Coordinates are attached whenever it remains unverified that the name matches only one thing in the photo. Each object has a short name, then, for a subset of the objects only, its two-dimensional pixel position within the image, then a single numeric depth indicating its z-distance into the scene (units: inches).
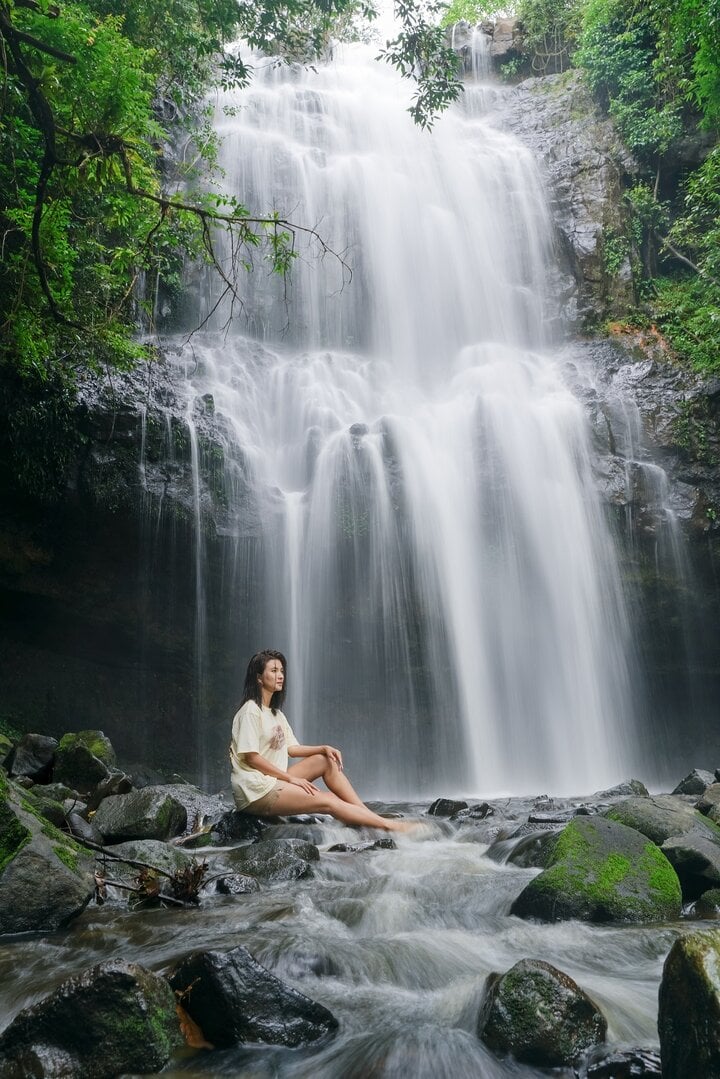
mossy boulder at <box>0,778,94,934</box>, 163.0
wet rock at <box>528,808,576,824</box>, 273.4
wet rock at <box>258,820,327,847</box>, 253.8
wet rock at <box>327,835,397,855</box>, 243.9
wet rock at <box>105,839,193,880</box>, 205.0
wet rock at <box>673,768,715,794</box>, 361.4
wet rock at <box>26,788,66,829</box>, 231.8
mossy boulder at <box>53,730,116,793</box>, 331.3
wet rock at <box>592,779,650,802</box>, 365.1
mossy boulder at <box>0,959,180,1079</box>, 104.9
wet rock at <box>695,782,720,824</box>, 264.5
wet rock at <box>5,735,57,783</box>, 327.9
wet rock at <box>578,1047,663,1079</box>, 107.7
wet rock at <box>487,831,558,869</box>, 216.2
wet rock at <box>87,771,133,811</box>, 301.3
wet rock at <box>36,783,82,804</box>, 279.0
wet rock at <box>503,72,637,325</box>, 730.2
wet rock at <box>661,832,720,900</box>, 195.6
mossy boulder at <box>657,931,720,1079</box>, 94.1
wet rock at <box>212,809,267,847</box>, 260.4
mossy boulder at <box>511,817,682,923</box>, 176.9
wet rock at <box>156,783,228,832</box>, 294.4
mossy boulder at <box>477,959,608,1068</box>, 111.8
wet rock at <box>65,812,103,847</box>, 227.0
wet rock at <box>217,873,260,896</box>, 199.8
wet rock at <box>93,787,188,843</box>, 243.9
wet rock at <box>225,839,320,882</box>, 214.7
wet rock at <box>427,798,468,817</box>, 325.5
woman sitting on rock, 257.0
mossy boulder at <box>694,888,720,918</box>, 183.5
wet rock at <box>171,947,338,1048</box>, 116.0
